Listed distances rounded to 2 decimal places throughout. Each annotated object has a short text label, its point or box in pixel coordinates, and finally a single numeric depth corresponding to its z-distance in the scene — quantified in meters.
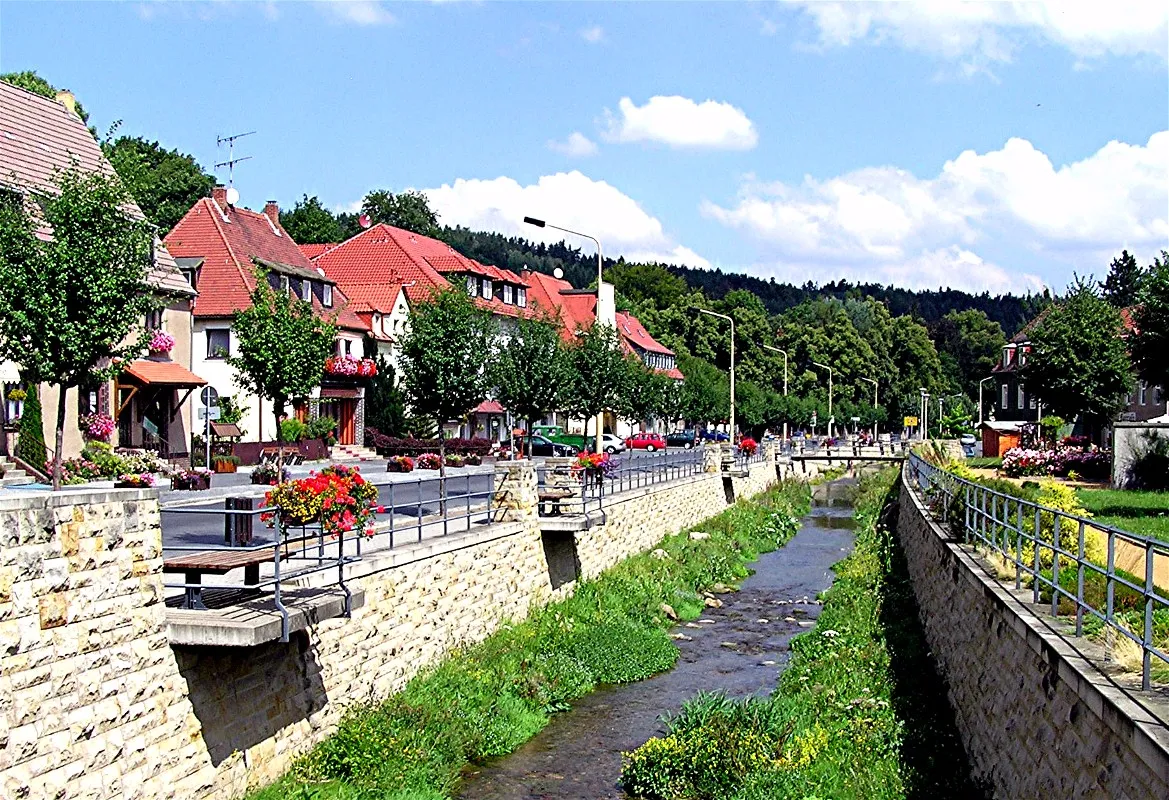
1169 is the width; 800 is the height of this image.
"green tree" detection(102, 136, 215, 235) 59.34
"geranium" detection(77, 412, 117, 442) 34.62
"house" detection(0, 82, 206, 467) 34.06
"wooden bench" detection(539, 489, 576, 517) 23.75
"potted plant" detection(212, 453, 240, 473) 39.31
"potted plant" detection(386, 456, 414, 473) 39.75
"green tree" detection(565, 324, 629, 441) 51.62
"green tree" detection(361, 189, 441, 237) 91.00
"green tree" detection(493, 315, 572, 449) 46.97
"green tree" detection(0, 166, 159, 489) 22.55
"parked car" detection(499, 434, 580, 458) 56.01
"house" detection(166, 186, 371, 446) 49.44
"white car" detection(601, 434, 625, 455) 65.81
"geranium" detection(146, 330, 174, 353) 37.53
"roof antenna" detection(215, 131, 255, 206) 54.41
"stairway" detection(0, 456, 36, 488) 28.79
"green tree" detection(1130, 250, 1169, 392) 28.67
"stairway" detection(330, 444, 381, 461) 49.69
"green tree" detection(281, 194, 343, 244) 77.06
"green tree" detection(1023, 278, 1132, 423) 40.41
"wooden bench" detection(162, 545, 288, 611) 10.81
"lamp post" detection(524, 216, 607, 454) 34.38
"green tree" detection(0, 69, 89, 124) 48.30
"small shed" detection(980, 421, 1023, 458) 58.34
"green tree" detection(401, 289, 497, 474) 37.50
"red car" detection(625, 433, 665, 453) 74.25
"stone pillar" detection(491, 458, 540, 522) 21.86
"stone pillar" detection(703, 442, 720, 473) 45.25
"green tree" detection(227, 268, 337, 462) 32.19
